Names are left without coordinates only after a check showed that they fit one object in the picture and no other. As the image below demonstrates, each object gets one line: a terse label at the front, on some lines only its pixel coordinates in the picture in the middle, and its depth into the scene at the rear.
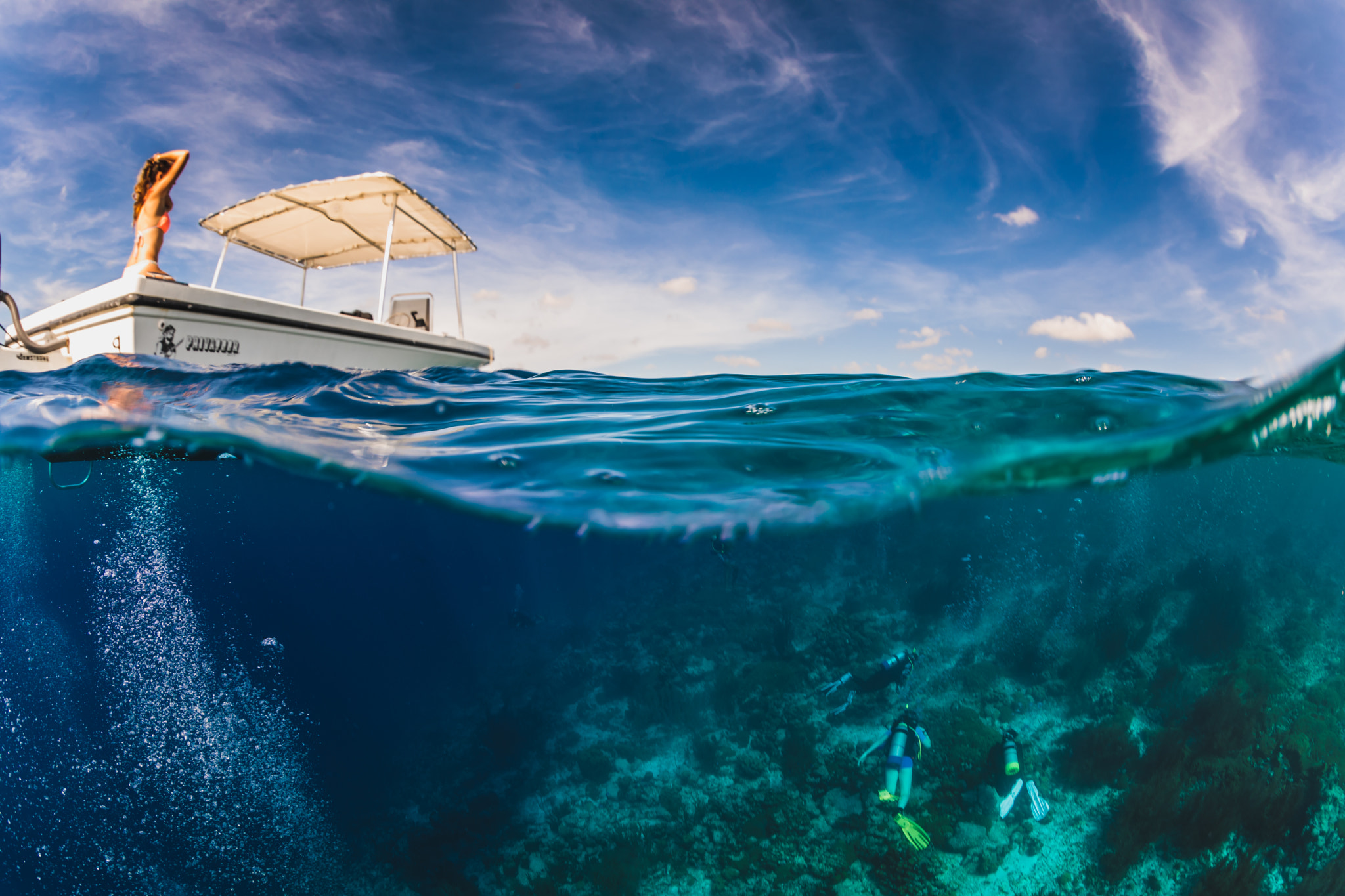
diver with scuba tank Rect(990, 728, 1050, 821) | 6.44
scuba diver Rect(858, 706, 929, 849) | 6.32
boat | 6.57
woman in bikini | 7.22
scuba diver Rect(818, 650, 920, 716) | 8.34
